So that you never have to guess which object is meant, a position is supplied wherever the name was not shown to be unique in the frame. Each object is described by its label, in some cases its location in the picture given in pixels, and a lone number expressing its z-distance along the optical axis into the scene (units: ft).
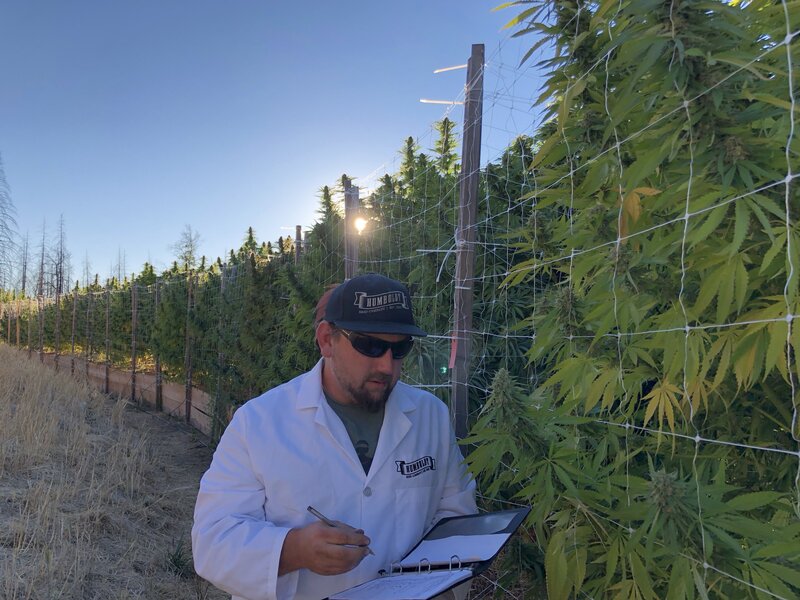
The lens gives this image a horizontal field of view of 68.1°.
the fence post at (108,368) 56.94
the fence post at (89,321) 63.41
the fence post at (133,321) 49.55
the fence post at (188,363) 37.45
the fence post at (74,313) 68.10
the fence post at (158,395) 43.78
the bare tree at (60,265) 168.96
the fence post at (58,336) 71.60
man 5.75
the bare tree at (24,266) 167.70
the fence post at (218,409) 29.48
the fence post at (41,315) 80.97
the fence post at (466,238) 9.50
